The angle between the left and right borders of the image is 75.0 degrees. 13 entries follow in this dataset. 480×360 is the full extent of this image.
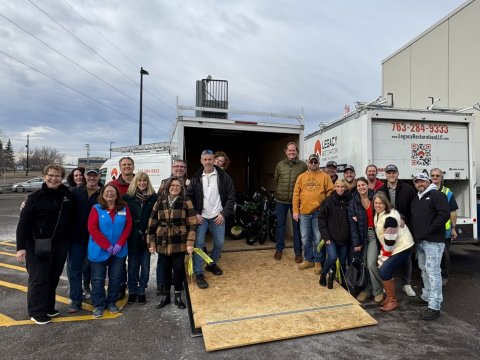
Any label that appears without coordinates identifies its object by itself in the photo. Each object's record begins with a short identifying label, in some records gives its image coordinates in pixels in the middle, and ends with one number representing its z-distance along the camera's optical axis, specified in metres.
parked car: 28.99
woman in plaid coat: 3.79
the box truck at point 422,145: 5.48
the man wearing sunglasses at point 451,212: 4.64
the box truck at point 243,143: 5.30
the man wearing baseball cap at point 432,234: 3.61
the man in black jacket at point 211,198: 4.30
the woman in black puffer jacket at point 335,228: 4.06
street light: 17.94
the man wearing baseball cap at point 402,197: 4.09
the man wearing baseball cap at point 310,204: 4.59
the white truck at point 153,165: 9.97
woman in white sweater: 3.71
